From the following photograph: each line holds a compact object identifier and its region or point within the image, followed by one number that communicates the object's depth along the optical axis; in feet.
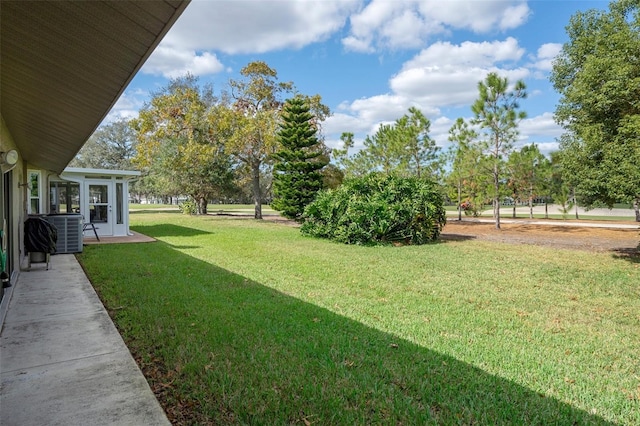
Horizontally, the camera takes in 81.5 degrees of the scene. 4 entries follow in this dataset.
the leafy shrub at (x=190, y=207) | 99.49
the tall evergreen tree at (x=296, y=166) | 61.57
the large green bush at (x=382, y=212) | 37.50
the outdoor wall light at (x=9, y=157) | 14.17
